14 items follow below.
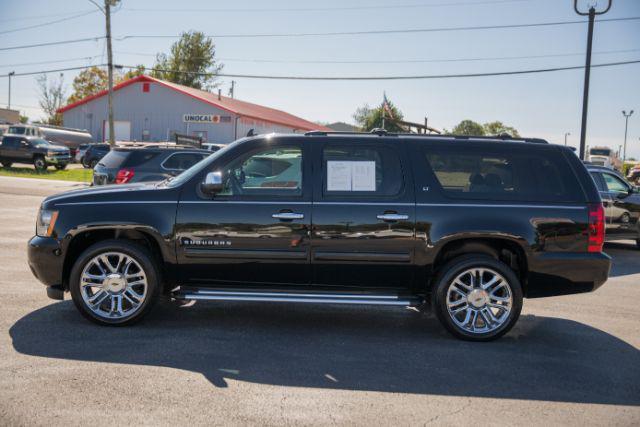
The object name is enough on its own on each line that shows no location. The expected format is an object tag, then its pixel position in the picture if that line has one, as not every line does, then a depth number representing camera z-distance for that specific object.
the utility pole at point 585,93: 23.22
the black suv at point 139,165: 12.38
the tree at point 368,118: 84.72
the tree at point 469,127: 108.06
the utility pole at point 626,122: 96.75
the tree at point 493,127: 106.59
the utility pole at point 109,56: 33.09
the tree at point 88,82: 83.25
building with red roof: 46.91
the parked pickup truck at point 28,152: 33.69
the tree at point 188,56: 84.88
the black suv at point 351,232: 5.76
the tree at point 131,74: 85.44
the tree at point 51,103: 97.88
